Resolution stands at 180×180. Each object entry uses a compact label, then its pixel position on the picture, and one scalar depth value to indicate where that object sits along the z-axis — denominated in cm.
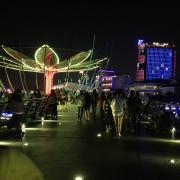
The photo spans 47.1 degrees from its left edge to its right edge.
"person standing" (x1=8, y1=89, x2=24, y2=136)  632
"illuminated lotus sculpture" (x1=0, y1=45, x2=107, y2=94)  2658
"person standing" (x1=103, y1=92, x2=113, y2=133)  794
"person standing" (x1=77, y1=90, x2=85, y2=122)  1026
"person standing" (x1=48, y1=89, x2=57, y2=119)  1063
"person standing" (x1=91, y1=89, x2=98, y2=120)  1127
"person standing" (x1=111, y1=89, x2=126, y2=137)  717
